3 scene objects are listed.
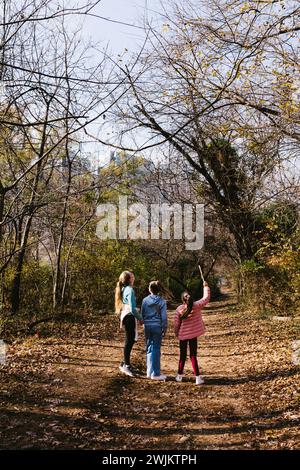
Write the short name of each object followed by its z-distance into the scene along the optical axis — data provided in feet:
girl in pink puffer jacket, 23.02
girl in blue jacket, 23.53
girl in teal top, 23.82
